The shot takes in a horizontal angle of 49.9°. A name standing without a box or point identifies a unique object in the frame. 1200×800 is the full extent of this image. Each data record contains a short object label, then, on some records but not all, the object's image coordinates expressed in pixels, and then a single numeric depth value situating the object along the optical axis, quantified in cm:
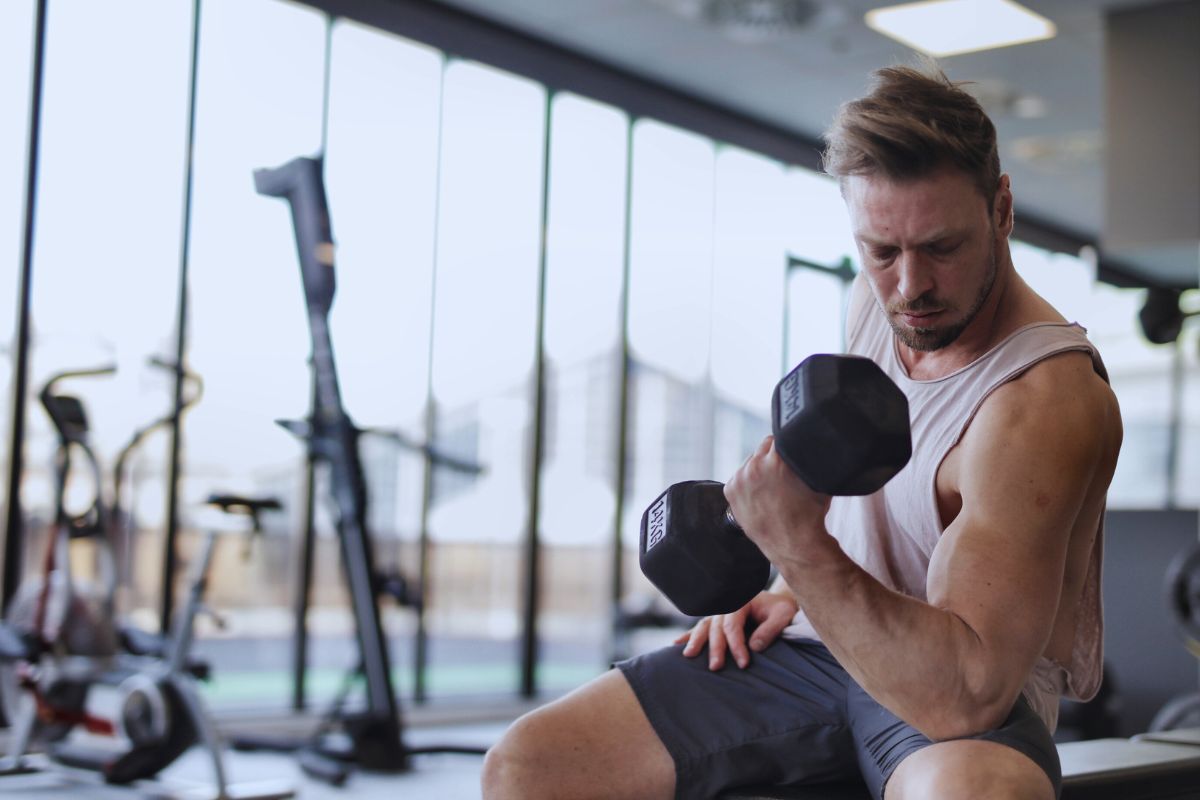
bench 152
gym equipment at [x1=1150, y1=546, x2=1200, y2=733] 417
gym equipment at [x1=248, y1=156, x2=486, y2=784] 372
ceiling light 541
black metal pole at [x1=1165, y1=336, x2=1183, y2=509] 1045
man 122
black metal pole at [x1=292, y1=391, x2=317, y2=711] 518
